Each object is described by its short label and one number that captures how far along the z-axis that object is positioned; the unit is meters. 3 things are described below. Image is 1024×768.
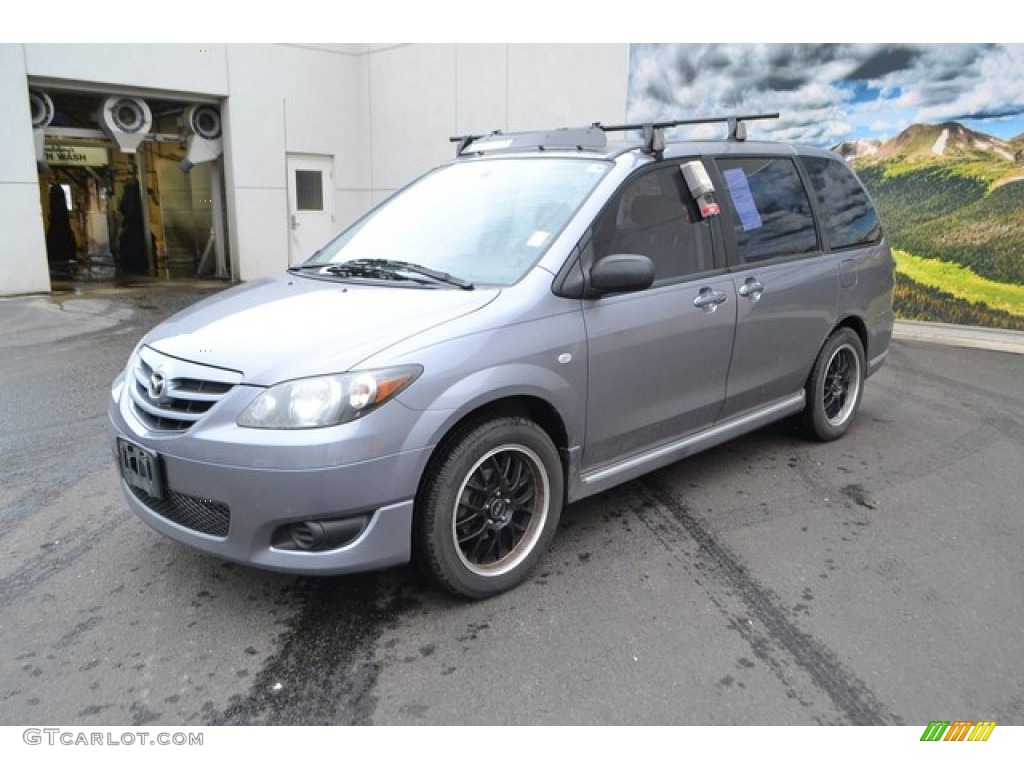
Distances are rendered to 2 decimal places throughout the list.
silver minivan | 2.86
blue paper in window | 4.41
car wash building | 11.62
